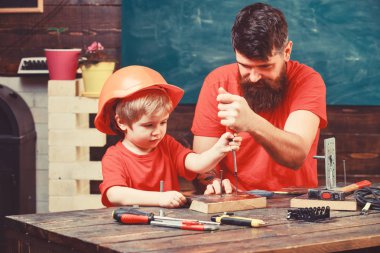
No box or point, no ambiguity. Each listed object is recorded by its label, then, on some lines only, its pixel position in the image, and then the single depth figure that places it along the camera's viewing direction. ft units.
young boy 14.90
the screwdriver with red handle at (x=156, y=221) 11.26
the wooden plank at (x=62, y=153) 24.19
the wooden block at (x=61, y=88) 24.03
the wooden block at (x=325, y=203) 13.12
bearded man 15.83
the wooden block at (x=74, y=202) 24.25
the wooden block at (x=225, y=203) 12.77
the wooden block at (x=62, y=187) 24.32
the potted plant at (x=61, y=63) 24.17
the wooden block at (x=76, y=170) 24.21
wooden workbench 10.22
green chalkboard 24.59
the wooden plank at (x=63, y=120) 24.08
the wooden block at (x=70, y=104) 23.99
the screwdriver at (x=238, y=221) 11.50
